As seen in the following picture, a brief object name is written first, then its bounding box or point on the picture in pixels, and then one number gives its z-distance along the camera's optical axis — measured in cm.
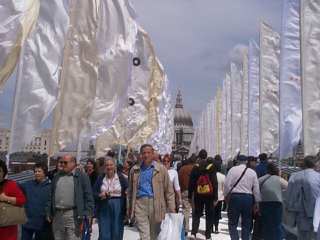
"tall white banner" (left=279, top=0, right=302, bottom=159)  819
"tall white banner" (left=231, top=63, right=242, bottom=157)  2159
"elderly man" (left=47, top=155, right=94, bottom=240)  621
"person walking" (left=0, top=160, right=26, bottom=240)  507
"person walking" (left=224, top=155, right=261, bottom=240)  841
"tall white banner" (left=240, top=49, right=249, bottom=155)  1887
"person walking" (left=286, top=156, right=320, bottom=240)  663
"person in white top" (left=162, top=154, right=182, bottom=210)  869
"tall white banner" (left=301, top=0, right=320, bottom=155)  753
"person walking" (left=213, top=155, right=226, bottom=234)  1119
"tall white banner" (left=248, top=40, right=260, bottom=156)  1637
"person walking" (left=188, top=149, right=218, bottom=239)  978
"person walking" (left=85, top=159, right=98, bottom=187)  878
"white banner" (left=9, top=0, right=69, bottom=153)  699
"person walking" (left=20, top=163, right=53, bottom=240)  626
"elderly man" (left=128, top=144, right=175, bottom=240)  671
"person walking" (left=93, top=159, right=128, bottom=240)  714
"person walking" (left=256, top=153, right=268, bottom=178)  1060
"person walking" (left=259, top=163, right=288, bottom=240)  844
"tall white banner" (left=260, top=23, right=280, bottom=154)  1360
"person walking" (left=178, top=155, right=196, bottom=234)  1054
